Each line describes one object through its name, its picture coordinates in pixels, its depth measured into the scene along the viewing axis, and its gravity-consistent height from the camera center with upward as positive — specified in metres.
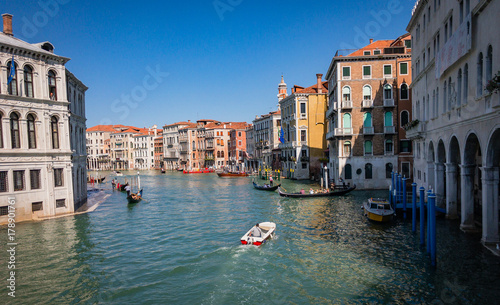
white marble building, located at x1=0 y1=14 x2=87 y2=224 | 18.52 +1.08
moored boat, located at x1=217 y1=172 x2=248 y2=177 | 57.41 -4.69
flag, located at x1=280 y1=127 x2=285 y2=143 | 45.72 +0.91
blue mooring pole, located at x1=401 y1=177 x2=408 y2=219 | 19.26 -3.20
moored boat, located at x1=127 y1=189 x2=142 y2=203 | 27.89 -4.00
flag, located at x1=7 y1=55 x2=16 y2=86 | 18.31 +4.16
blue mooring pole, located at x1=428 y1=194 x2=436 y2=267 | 11.73 -2.90
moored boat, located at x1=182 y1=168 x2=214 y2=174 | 73.44 -5.18
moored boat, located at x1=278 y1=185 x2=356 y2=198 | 28.31 -4.12
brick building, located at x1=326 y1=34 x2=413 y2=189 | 30.84 +2.29
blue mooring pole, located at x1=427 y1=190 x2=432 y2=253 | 11.97 -3.10
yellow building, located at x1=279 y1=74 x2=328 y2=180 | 44.16 +1.82
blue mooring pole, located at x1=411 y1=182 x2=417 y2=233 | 16.28 -3.36
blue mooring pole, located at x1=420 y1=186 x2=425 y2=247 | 14.16 -3.51
